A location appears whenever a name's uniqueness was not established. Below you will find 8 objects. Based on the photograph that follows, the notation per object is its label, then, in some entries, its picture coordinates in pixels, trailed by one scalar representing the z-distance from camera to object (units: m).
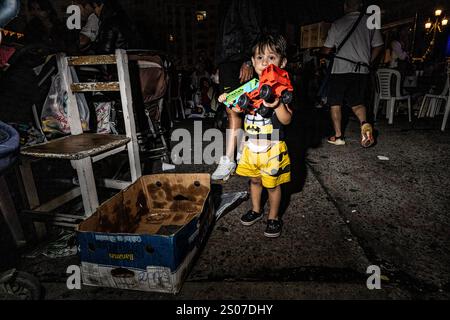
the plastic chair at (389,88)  5.49
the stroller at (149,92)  2.70
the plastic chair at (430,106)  6.16
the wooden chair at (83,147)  1.71
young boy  1.68
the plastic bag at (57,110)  2.24
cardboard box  1.29
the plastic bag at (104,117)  2.59
